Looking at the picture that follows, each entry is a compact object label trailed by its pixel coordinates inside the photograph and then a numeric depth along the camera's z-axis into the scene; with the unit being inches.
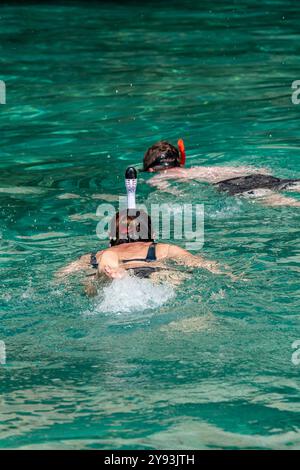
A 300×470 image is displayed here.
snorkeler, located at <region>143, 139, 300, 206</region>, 767.7
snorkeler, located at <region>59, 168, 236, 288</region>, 552.4
